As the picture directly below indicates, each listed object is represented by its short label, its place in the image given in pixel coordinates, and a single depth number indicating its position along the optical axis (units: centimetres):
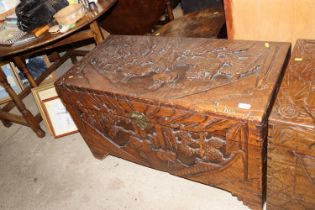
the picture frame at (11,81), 237
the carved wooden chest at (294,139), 86
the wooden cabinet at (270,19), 126
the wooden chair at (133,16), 226
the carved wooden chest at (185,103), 100
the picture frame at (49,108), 196
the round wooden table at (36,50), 160
